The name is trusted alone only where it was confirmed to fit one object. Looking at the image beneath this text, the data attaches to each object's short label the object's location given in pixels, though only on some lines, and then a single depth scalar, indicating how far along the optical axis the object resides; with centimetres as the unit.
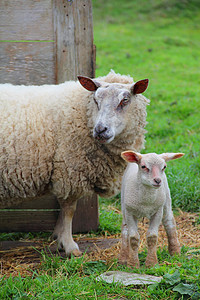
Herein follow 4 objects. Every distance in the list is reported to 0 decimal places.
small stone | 563
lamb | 598
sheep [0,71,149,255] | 716
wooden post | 858
